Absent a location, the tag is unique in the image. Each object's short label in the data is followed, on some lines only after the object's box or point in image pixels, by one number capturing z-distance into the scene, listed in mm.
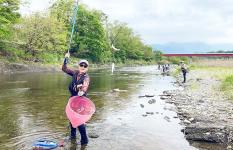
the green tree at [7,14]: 29713
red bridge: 73930
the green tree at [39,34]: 36057
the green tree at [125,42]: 74436
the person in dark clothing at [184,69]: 23489
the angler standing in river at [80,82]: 6667
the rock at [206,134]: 6969
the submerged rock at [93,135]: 7385
